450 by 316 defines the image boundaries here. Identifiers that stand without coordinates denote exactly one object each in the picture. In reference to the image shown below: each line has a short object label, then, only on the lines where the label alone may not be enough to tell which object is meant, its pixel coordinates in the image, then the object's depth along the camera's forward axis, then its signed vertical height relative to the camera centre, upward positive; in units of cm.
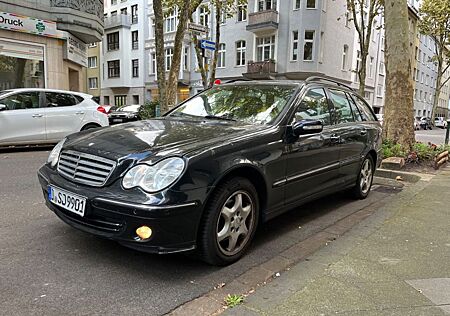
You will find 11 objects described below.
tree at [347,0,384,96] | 1848 +421
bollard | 1112 -51
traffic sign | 1070 +179
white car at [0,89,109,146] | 870 -28
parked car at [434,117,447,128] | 4721 -116
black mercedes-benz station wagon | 277 -52
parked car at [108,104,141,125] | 2067 -49
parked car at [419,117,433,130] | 4112 -106
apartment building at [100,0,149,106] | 3947 +585
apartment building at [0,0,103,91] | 1598 +292
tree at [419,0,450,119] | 3075 +818
